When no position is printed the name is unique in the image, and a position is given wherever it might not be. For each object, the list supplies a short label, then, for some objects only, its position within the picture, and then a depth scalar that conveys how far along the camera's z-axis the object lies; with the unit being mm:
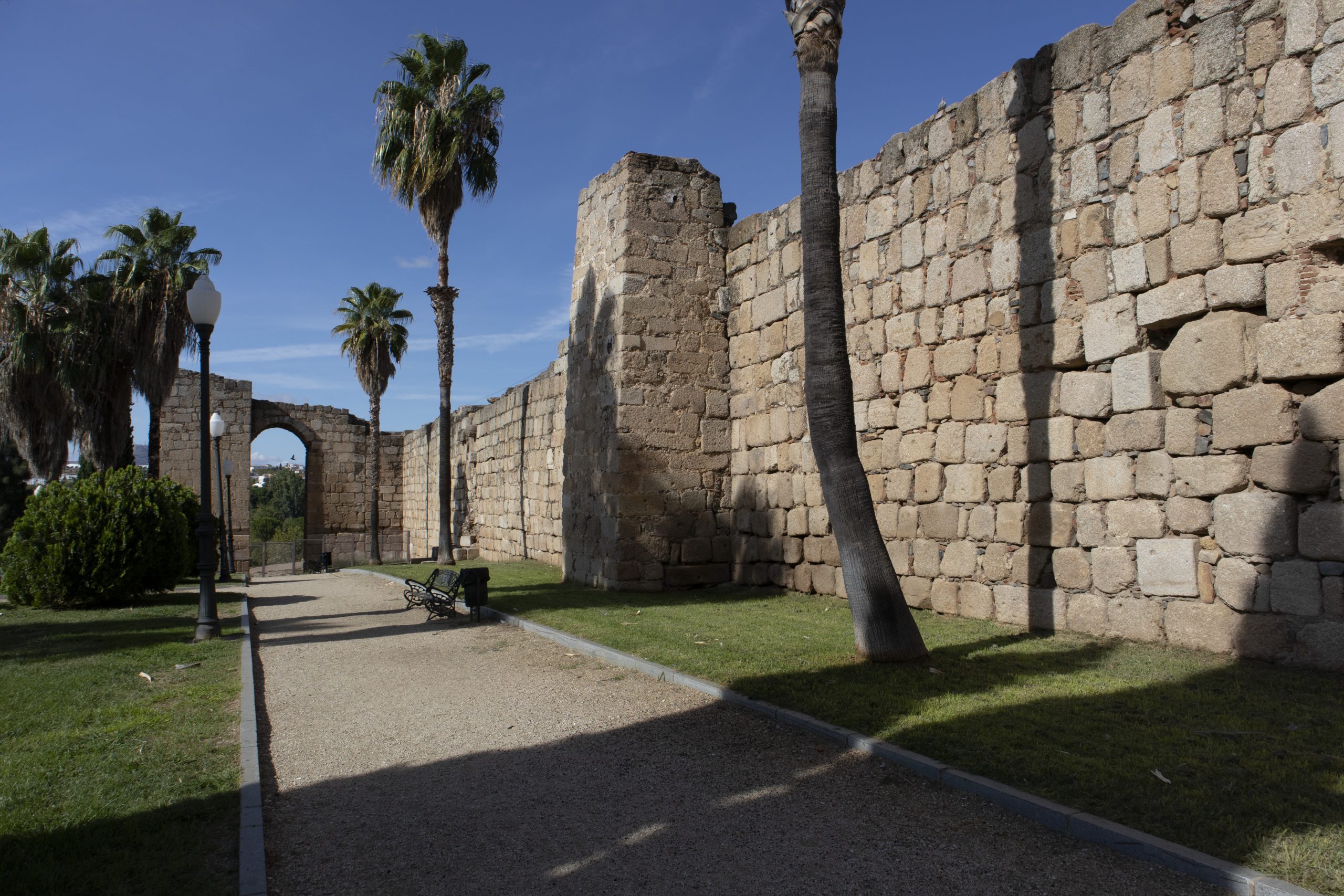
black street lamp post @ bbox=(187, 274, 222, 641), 9586
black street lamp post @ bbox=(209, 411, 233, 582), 18844
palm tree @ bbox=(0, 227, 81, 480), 20750
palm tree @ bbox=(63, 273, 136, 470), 21000
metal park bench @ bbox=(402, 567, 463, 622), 11383
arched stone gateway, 32250
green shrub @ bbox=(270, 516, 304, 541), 61197
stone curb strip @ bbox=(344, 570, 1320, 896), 3121
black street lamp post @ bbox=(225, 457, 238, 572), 24623
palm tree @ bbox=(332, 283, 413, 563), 30062
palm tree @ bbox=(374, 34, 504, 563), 19453
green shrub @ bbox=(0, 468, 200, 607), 12469
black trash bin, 10969
